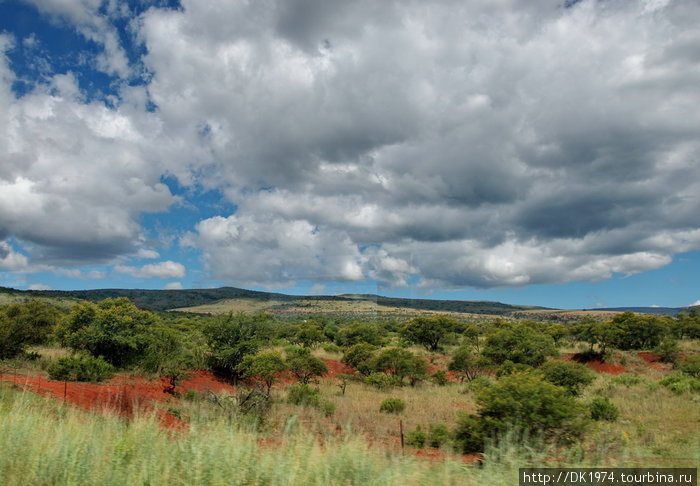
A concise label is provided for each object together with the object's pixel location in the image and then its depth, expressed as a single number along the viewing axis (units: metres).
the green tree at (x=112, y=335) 25.11
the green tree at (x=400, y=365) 29.27
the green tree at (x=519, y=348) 33.19
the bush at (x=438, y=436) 12.81
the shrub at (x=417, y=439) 13.05
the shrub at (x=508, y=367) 28.38
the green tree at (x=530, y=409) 10.85
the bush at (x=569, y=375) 23.16
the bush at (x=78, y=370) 19.41
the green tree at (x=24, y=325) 24.62
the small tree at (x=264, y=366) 22.82
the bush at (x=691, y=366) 29.23
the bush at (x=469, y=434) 11.45
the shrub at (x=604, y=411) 17.19
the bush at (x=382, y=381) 27.10
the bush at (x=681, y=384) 23.11
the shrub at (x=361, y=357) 31.72
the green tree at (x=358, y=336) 45.38
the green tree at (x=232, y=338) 27.97
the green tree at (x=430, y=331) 50.72
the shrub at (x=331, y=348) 42.13
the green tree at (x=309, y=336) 47.66
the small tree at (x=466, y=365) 31.92
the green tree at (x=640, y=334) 43.44
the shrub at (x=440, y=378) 29.75
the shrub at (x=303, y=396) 19.31
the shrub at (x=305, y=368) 26.81
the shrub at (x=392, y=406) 19.25
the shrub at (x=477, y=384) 25.14
